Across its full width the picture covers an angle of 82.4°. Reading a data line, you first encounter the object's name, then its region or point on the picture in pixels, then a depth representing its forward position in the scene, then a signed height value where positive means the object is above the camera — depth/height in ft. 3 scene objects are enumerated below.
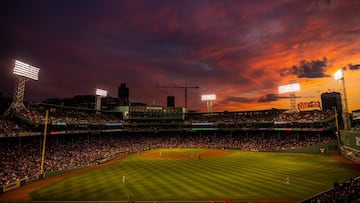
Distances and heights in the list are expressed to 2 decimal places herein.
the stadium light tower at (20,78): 129.29 +30.38
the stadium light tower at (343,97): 132.99 +16.98
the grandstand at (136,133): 118.83 -9.33
